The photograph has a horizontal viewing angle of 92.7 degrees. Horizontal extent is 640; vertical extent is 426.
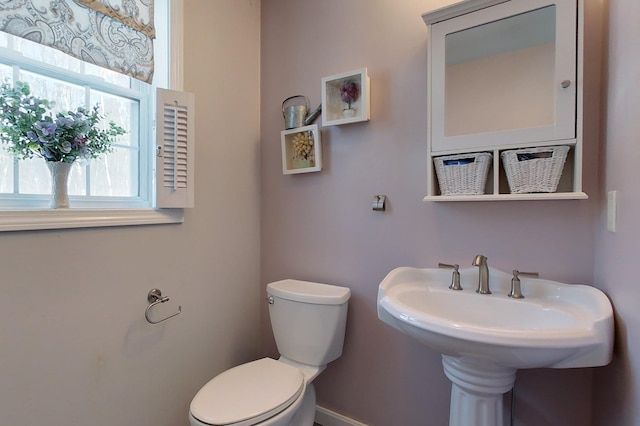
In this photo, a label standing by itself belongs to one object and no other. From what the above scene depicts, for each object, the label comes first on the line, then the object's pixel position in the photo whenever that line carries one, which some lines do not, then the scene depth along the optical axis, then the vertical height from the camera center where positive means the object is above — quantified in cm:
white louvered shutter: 129 +26
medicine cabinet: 101 +46
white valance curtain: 92 +61
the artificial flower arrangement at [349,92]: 146 +57
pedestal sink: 76 -34
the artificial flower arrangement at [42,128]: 95 +26
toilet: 108 -69
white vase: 104 +9
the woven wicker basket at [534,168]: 104 +15
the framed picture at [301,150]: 157 +32
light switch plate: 87 +0
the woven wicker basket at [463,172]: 114 +15
